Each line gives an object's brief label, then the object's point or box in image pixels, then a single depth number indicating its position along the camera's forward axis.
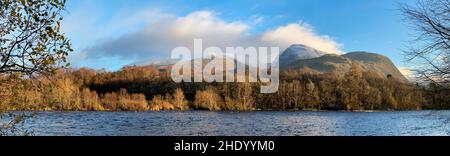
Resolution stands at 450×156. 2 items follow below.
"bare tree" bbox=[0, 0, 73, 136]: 9.38
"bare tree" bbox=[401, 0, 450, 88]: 13.99
